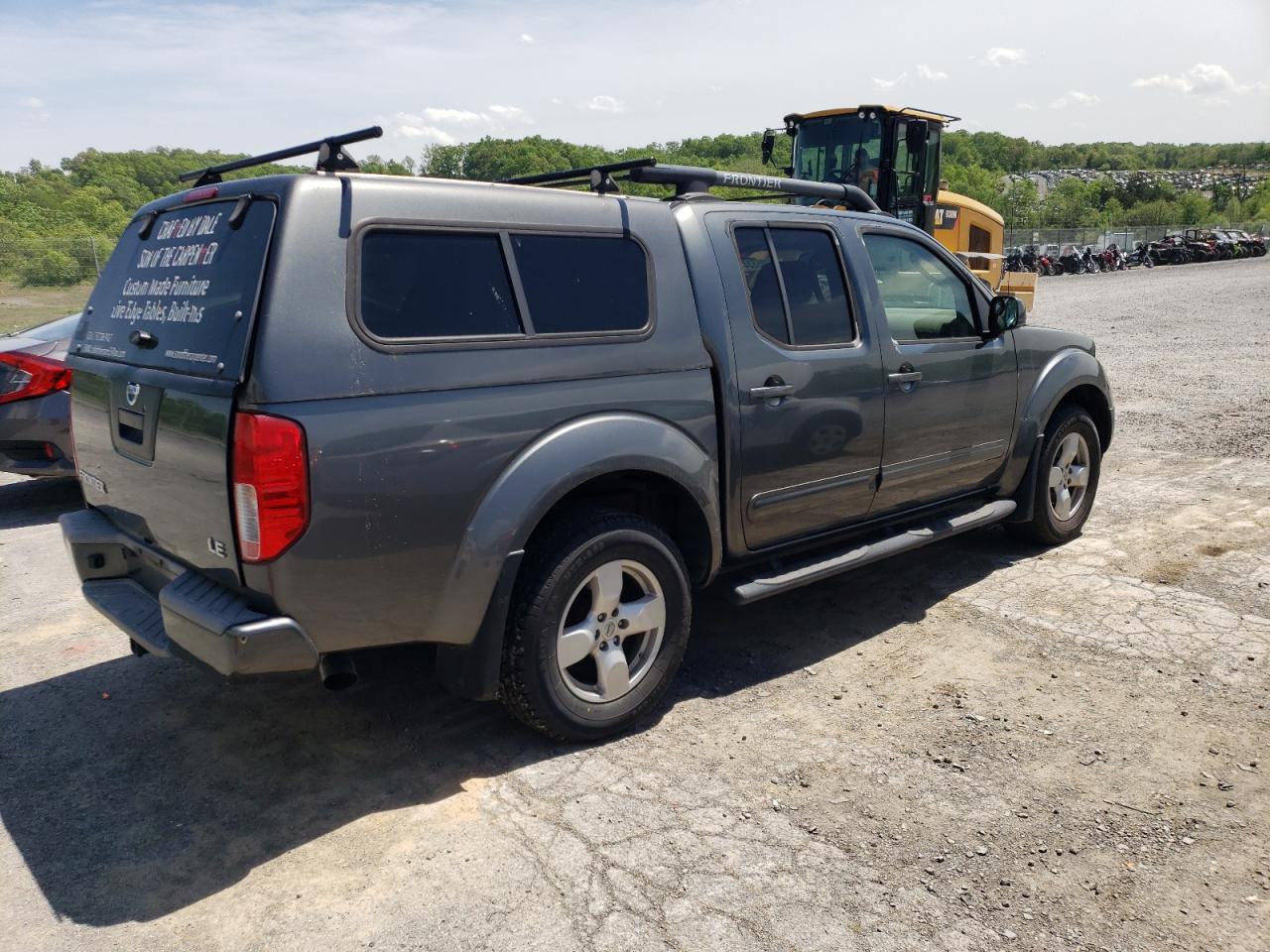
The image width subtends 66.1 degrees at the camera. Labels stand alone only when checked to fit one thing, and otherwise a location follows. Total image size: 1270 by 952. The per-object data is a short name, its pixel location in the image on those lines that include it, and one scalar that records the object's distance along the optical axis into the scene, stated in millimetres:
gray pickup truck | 2932
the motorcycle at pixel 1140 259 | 45550
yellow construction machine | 13195
